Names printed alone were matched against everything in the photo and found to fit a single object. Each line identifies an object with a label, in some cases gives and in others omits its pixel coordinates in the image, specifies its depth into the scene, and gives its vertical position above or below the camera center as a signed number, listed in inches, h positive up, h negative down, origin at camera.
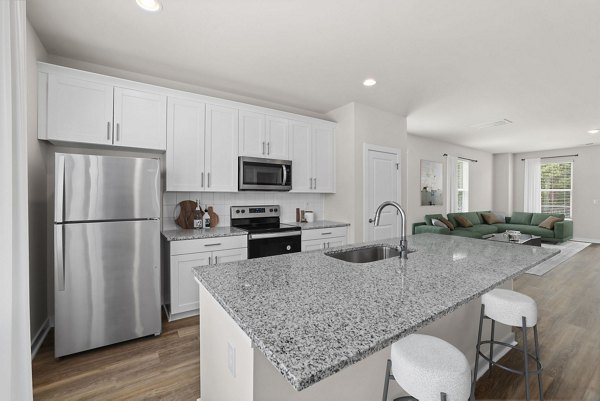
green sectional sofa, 233.9 -25.9
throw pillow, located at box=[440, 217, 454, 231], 239.9 -20.8
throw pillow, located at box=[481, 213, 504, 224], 293.4 -19.6
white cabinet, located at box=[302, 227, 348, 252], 138.6 -20.4
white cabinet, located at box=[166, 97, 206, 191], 115.8 +22.3
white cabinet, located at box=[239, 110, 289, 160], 133.4 +30.8
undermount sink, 79.5 -16.2
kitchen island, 30.7 -15.5
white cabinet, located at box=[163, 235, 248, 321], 108.6 -25.9
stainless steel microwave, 131.7 +11.7
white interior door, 159.9 +7.4
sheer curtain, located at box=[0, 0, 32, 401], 47.9 -2.9
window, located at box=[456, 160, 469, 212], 293.9 +14.2
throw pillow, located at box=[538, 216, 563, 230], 270.5 -21.8
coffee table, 206.9 -30.4
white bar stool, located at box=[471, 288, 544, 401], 63.1 -25.9
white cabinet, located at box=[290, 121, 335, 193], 150.2 +22.9
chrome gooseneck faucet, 68.2 -8.5
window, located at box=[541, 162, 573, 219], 299.0 +13.4
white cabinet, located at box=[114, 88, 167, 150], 104.6 +30.4
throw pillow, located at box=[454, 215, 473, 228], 257.8 -20.2
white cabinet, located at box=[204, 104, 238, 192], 124.8 +22.3
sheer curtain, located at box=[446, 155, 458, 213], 274.7 +14.8
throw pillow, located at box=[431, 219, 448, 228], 231.0 -19.9
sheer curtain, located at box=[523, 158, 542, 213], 318.9 +16.7
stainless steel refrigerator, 84.4 -17.1
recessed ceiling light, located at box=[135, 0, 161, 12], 74.9 +52.4
